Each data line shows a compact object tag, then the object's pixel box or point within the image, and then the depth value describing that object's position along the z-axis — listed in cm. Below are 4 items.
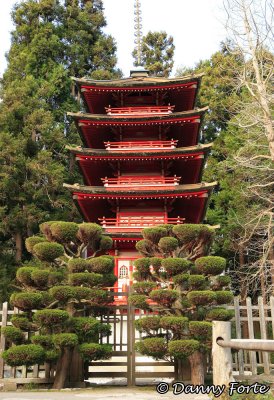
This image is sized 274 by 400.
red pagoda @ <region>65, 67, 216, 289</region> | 1595
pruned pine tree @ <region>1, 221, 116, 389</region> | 816
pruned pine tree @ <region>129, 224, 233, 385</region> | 813
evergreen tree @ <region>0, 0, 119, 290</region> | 2223
